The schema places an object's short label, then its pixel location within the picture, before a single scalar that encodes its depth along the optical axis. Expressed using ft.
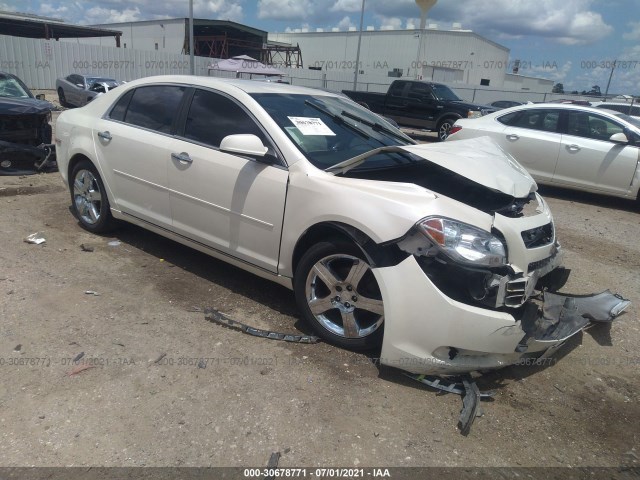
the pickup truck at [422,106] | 51.44
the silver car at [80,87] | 66.54
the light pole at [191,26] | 75.38
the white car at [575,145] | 25.54
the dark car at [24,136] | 24.86
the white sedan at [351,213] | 9.11
